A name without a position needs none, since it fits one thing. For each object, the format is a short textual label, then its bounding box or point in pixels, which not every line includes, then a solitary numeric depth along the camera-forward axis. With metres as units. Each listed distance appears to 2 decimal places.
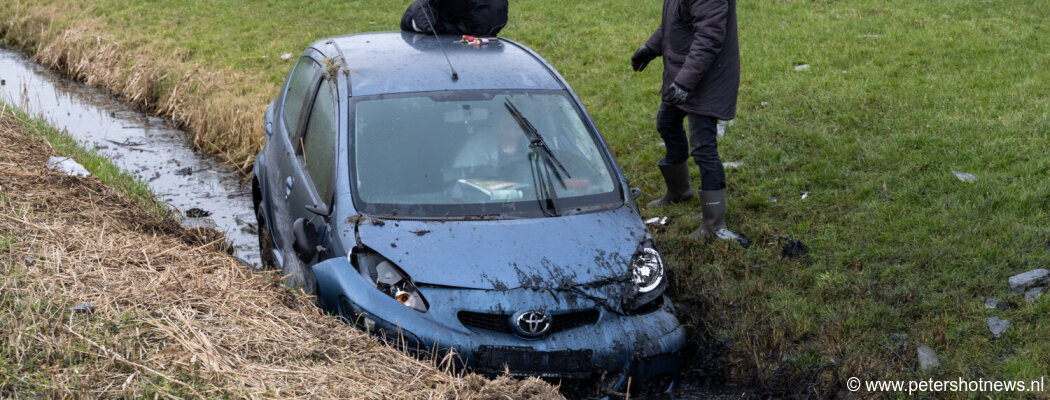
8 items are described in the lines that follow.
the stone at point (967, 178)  6.30
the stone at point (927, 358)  4.41
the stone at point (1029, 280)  4.98
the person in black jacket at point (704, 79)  5.69
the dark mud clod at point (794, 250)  5.82
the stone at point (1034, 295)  4.82
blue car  4.04
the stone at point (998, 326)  4.64
